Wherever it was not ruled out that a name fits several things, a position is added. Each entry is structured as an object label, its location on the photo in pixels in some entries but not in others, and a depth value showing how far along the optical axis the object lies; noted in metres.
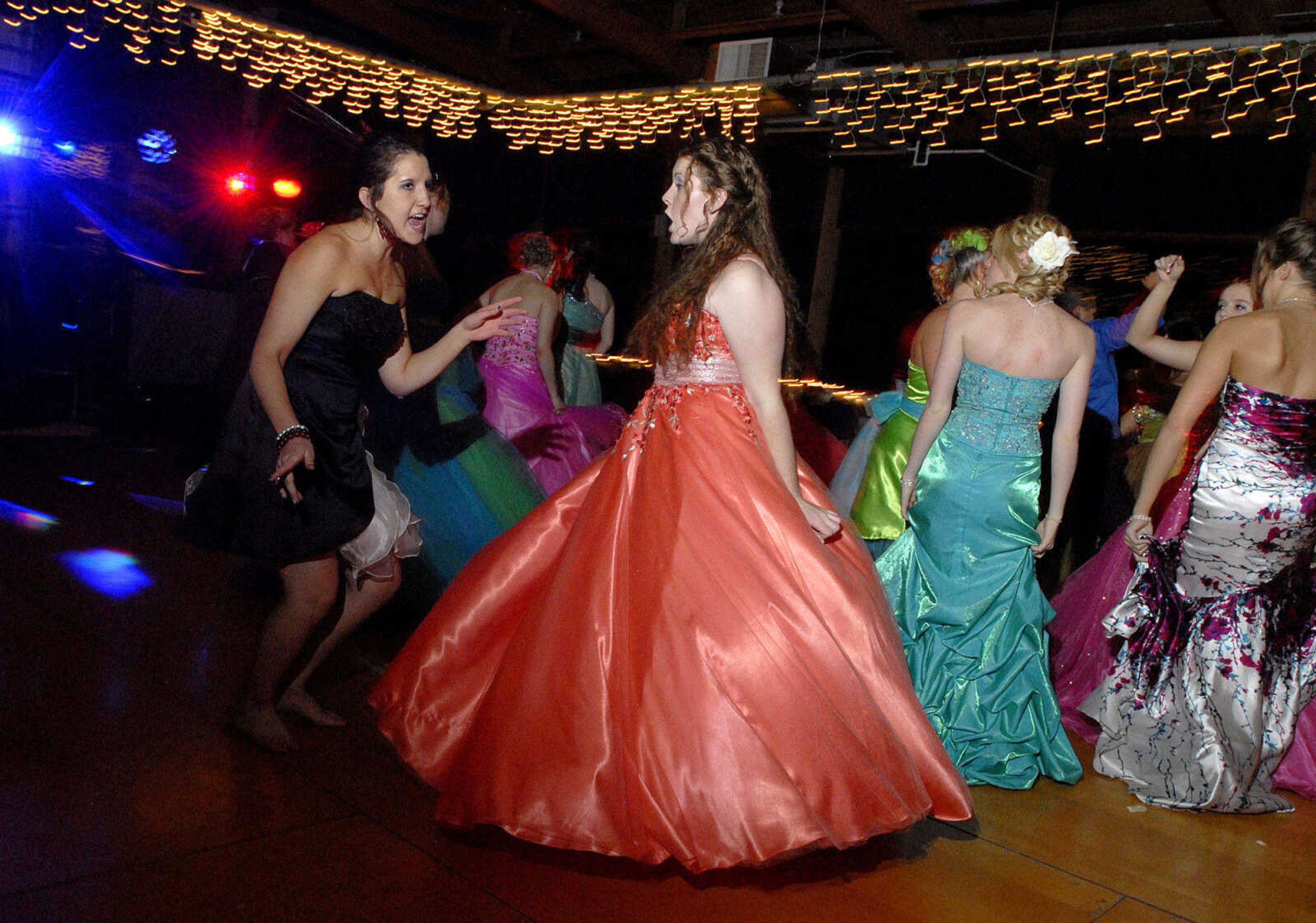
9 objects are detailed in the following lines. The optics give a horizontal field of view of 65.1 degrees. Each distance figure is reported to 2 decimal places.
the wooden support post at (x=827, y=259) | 8.64
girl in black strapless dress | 2.59
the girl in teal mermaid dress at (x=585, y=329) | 6.15
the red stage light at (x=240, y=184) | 9.16
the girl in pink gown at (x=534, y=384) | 4.94
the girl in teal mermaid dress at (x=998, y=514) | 3.03
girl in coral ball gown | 2.07
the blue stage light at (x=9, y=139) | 8.27
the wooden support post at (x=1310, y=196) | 5.93
